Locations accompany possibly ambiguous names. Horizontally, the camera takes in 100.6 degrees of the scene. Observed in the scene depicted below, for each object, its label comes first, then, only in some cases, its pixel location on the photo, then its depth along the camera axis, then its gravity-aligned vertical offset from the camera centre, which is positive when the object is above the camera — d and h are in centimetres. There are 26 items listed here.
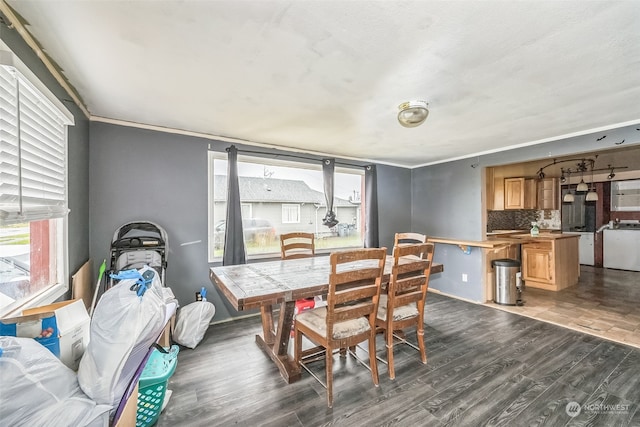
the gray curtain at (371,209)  438 +9
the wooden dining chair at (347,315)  183 -74
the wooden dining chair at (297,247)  314 -41
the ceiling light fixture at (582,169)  544 +94
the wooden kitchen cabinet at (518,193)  533 +43
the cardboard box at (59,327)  119 -54
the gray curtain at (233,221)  322 -9
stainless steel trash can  386 -100
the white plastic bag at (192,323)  262 -110
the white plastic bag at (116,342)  113 -57
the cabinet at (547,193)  584 +47
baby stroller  247 -34
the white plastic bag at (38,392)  92 -67
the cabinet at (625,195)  611 +45
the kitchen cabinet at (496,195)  483 +37
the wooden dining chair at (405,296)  214 -69
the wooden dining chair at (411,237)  281 -26
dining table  185 -54
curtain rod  346 +83
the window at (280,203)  340 +16
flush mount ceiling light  215 +83
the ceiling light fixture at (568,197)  595 +39
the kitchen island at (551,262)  455 -85
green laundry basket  161 -108
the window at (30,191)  129 +13
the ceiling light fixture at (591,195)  590 +43
